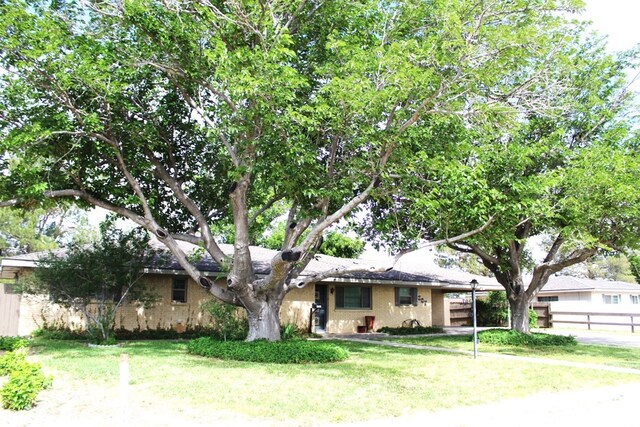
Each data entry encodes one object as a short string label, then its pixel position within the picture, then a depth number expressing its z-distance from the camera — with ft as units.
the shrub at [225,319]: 51.62
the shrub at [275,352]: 43.27
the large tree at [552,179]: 45.70
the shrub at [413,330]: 80.21
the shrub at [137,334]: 59.36
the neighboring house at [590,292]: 122.52
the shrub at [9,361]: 31.89
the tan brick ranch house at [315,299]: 60.95
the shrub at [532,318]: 95.45
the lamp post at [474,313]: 48.73
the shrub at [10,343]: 43.45
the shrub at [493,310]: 103.65
